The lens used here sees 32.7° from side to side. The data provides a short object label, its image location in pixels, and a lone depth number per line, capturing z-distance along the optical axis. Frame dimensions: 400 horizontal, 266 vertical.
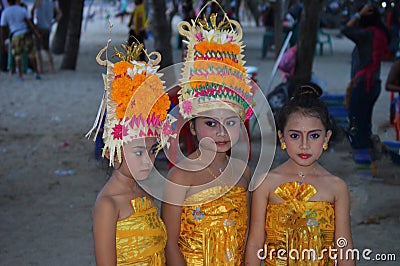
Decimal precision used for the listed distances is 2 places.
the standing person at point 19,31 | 13.99
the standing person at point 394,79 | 7.48
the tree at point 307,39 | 9.22
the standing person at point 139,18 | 17.02
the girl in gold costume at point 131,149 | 2.93
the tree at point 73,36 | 15.80
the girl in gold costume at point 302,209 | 3.16
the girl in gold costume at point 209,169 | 3.22
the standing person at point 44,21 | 15.99
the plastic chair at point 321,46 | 21.95
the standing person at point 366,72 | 7.65
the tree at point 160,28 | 10.25
